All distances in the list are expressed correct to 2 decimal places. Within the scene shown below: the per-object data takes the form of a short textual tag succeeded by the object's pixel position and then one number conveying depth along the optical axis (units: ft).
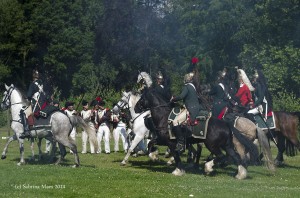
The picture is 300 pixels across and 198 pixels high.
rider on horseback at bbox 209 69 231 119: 75.00
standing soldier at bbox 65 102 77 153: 103.48
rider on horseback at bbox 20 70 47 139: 80.02
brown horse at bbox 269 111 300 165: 82.94
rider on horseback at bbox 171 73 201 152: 70.79
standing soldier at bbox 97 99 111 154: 105.09
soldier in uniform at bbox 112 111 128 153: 106.93
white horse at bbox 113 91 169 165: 84.23
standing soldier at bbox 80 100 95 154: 104.63
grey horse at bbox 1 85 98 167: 79.15
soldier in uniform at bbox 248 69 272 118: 80.23
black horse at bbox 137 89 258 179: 69.56
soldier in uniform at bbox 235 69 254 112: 79.87
